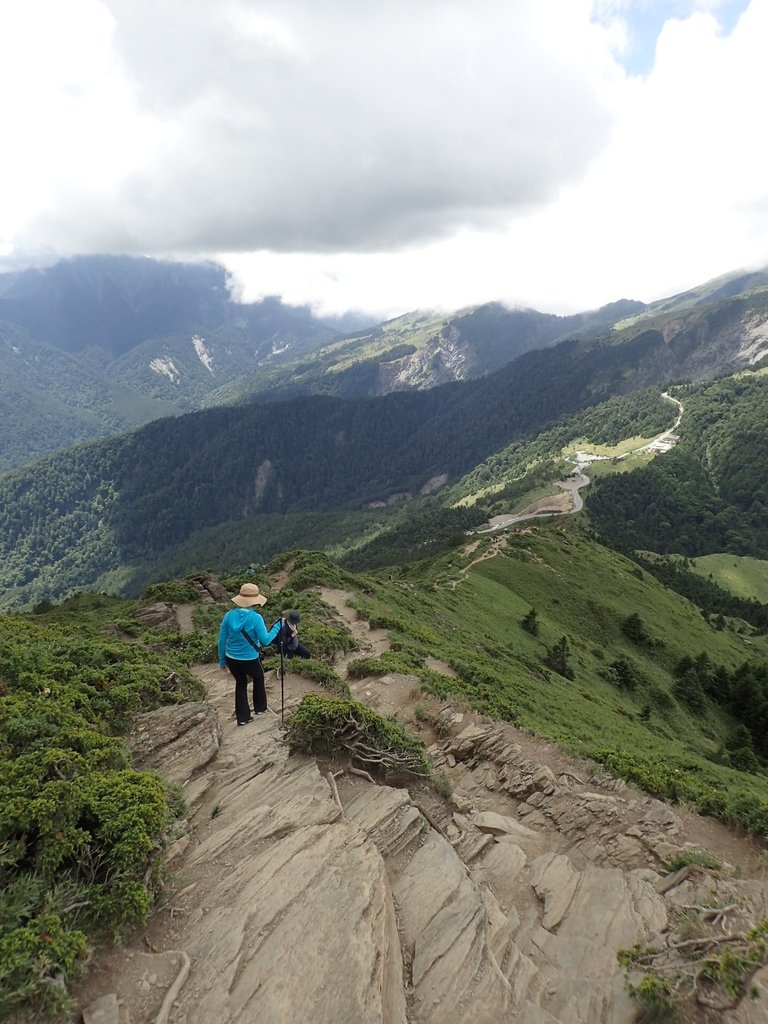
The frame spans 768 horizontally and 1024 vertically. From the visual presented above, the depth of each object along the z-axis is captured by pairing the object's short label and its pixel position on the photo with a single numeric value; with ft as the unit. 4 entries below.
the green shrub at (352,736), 42.42
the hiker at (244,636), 46.52
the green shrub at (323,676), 69.56
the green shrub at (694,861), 36.45
